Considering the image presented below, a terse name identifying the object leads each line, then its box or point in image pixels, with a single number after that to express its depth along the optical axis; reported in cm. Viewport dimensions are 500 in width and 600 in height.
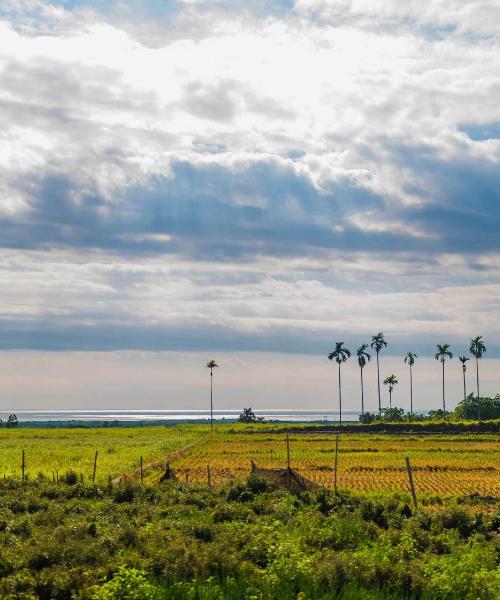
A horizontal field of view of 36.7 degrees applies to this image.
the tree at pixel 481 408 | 16675
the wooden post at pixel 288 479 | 3325
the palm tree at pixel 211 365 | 18788
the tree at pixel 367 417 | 18825
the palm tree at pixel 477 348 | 18175
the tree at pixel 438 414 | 17410
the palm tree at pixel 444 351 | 19012
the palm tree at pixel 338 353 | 18725
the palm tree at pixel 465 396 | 16858
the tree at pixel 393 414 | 16990
